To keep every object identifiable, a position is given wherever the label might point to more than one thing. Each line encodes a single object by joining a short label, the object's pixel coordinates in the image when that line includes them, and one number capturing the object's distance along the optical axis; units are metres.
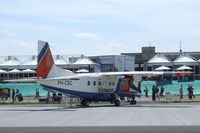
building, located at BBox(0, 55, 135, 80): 96.19
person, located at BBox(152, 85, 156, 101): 52.43
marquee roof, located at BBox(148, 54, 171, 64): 100.56
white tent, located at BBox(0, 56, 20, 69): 99.81
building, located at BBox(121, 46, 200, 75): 98.94
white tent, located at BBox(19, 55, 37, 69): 97.94
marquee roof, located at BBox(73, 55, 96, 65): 96.88
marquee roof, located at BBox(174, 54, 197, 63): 99.14
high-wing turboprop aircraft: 40.78
